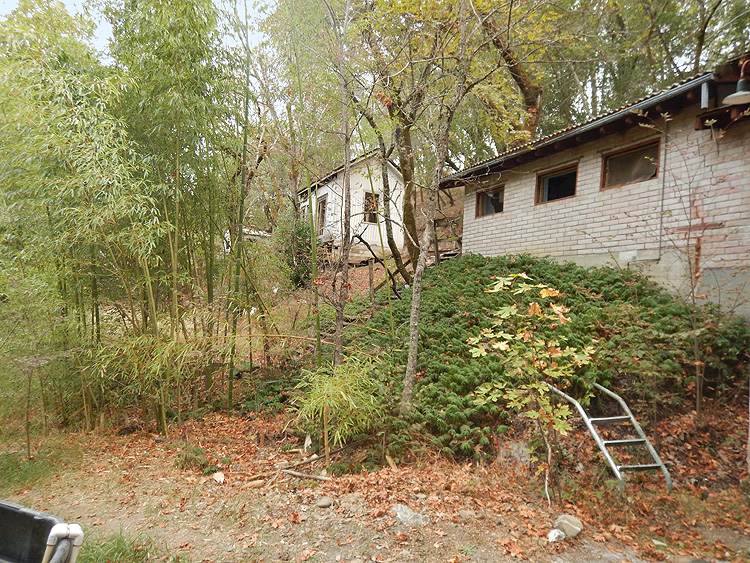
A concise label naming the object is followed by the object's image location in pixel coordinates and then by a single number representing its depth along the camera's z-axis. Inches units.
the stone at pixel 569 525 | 93.1
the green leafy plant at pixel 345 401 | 125.6
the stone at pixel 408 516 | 100.3
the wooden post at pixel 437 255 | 343.8
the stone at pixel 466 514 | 101.7
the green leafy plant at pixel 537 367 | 101.9
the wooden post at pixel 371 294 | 259.6
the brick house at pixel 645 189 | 172.6
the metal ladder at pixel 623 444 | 110.7
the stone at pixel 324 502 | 111.0
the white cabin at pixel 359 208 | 461.7
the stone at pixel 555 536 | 92.3
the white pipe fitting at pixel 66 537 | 55.0
